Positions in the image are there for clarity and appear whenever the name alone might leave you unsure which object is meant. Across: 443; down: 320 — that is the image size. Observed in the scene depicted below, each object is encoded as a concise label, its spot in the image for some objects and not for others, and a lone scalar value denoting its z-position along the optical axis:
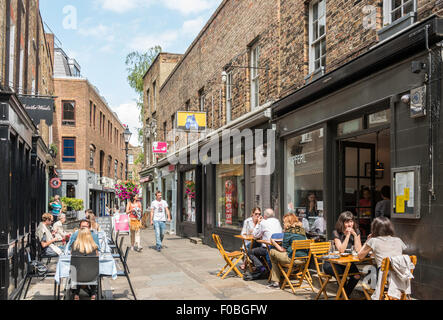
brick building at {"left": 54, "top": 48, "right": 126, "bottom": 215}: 36.88
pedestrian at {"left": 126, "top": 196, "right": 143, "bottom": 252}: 14.19
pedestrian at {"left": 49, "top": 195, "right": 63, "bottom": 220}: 18.41
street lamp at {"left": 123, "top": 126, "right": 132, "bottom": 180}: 24.88
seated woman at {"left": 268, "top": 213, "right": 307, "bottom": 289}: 8.03
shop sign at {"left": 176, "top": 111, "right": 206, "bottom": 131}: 16.67
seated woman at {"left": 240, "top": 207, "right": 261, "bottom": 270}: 9.95
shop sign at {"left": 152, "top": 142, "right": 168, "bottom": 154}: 23.36
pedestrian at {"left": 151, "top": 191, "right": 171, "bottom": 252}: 14.48
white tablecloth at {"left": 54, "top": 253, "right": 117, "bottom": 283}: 6.66
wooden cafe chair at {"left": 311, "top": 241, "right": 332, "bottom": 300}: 7.49
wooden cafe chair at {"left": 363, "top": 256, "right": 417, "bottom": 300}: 5.35
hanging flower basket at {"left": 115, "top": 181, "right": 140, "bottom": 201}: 27.06
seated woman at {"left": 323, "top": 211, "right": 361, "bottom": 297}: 6.62
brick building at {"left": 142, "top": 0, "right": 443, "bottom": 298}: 6.15
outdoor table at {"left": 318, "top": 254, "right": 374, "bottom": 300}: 6.15
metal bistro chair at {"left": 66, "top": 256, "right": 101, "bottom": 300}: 6.35
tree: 36.09
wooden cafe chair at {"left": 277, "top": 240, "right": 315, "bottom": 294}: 7.75
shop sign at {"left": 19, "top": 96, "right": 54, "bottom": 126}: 11.65
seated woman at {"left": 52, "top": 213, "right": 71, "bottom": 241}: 10.23
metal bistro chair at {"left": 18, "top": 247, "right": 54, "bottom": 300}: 7.21
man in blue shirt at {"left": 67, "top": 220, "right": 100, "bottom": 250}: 7.57
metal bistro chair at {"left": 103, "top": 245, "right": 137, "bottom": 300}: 7.21
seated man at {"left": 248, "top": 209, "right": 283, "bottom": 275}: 8.90
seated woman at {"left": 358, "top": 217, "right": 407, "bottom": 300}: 5.62
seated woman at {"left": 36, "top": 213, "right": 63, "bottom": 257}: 9.30
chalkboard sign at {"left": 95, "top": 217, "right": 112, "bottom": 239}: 14.00
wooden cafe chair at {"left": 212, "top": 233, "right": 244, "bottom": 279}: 9.16
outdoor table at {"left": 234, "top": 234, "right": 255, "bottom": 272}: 9.29
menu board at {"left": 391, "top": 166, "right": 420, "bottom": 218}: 6.21
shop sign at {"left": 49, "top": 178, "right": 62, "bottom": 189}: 24.85
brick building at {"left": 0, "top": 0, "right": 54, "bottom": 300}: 6.98
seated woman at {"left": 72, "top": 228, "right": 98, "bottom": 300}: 6.57
